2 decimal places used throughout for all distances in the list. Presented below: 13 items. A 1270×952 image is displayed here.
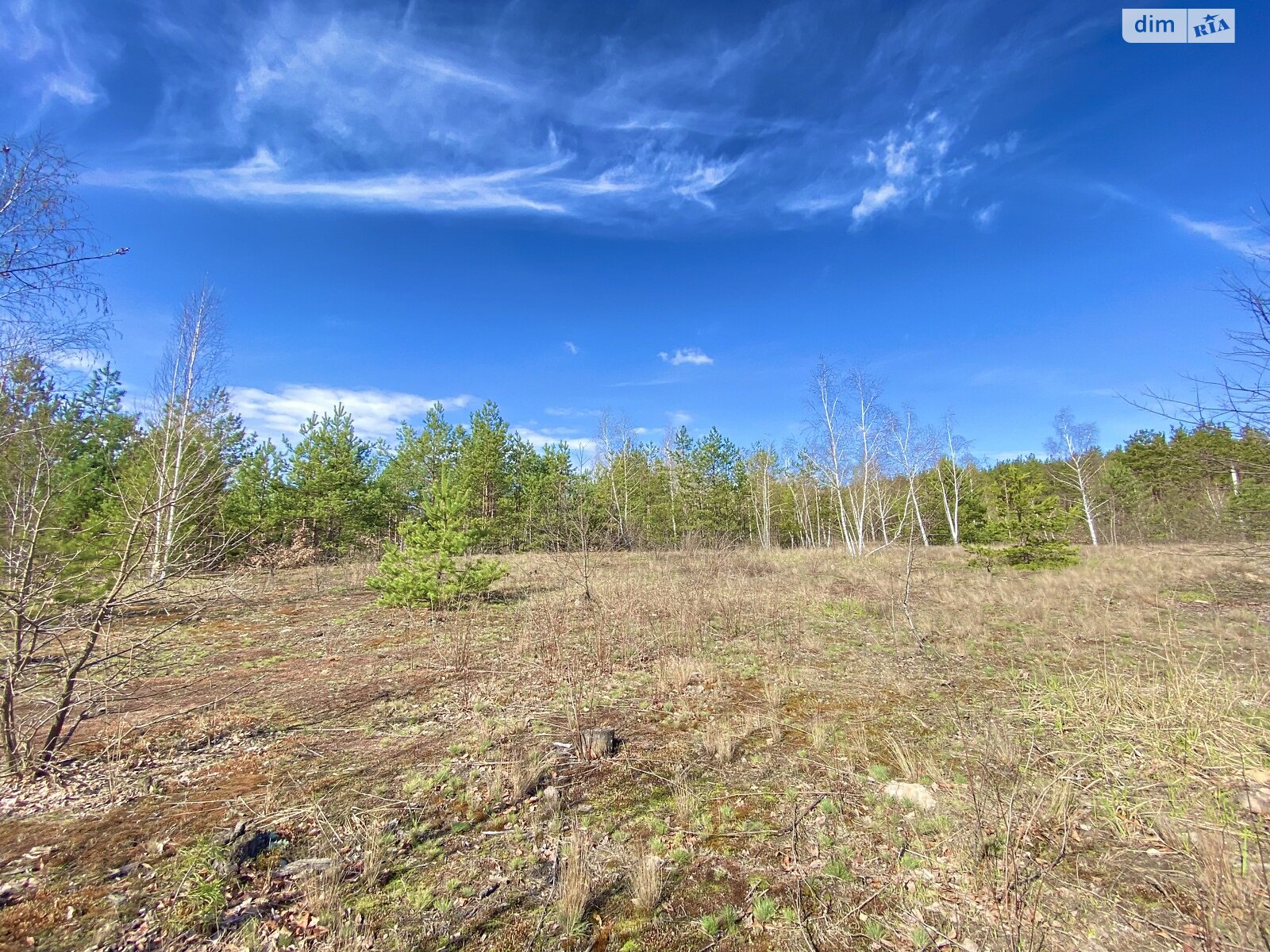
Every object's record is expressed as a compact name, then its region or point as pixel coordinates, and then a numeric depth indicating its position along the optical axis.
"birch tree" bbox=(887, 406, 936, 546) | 22.52
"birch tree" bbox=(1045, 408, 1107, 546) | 24.94
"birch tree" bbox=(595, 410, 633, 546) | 27.84
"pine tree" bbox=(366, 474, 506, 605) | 9.64
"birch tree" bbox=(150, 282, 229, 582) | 11.23
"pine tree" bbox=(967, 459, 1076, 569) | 13.29
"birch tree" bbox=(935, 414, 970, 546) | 27.50
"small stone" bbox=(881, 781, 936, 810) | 3.26
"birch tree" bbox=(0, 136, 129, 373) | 4.27
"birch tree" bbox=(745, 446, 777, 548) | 31.16
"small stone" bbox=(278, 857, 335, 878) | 2.66
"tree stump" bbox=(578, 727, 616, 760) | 4.09
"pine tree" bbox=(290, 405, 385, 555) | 17.39
